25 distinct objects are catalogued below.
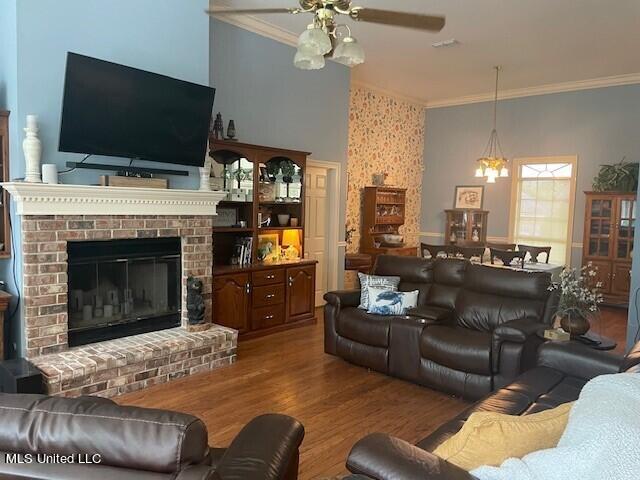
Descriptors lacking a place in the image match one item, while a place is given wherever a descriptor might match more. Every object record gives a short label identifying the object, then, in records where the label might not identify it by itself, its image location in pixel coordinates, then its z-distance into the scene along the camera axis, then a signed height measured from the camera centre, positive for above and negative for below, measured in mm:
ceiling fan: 2531 +1055
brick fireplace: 3469 -730
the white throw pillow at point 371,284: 4545 -689
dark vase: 3738 -825
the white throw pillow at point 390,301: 4355 -819
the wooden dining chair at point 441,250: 6434 -477
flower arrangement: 3746 -695
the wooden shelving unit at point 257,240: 5012 -388
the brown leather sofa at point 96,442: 1089 -560
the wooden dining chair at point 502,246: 7219 -450
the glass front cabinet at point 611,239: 6895 -266
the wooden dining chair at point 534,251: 6207 -428
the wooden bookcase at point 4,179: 3576 +151
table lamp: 5918 -433
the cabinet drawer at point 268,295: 5199 -972
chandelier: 6656 +689
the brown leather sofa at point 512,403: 1438 -871
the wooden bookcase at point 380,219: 7879 -104
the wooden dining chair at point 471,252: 6230 -477
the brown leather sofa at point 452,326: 3490 -933
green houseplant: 6895 +648
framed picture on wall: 8672 +350
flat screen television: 3559 +743
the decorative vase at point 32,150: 3422 +361
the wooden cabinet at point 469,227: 8484 -196
